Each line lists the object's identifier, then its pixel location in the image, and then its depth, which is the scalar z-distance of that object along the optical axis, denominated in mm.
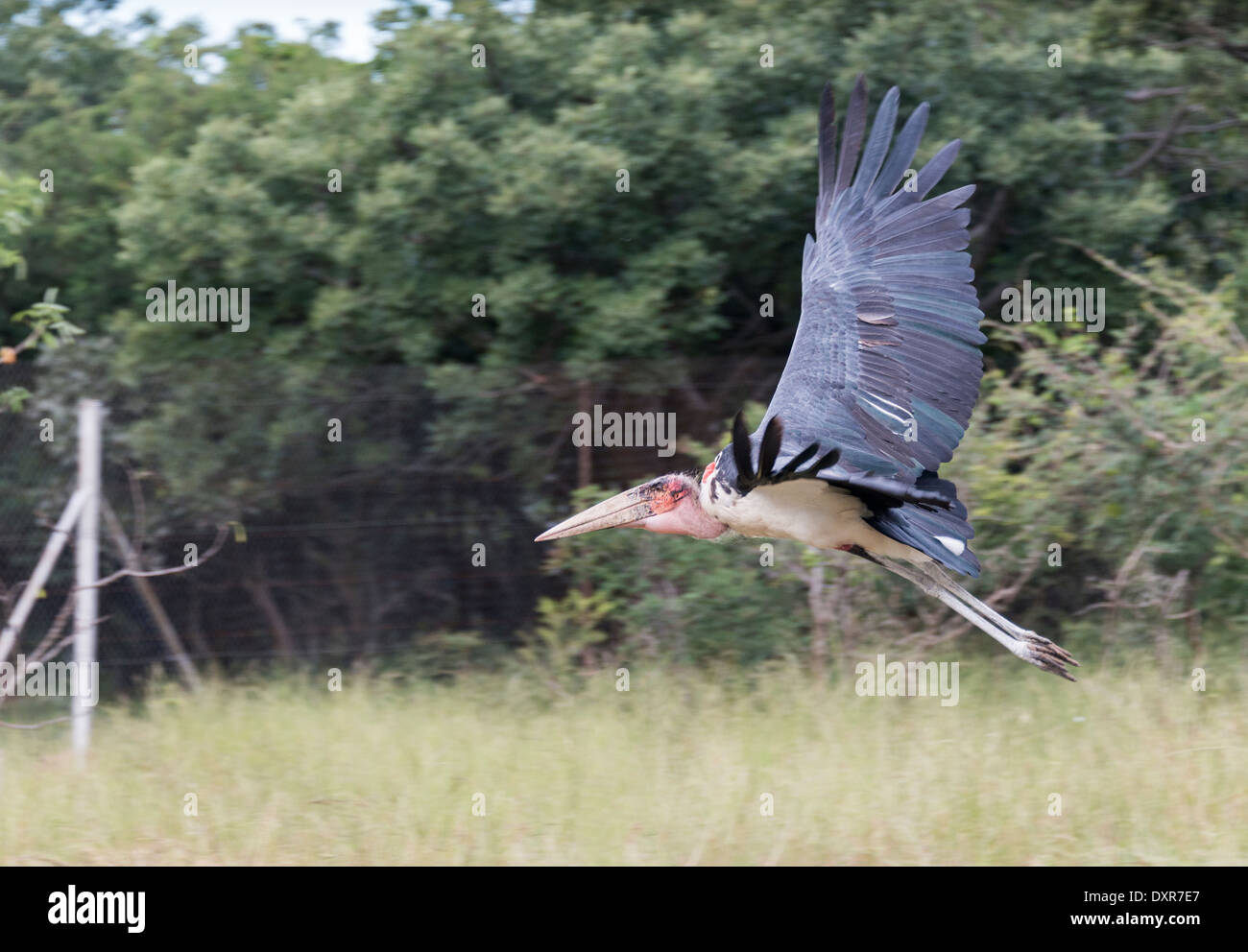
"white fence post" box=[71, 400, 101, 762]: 12500
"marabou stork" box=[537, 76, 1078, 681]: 9330
